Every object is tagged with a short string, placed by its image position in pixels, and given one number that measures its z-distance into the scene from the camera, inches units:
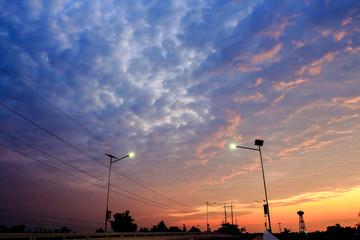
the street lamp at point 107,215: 1443.2
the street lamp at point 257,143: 1310.3
